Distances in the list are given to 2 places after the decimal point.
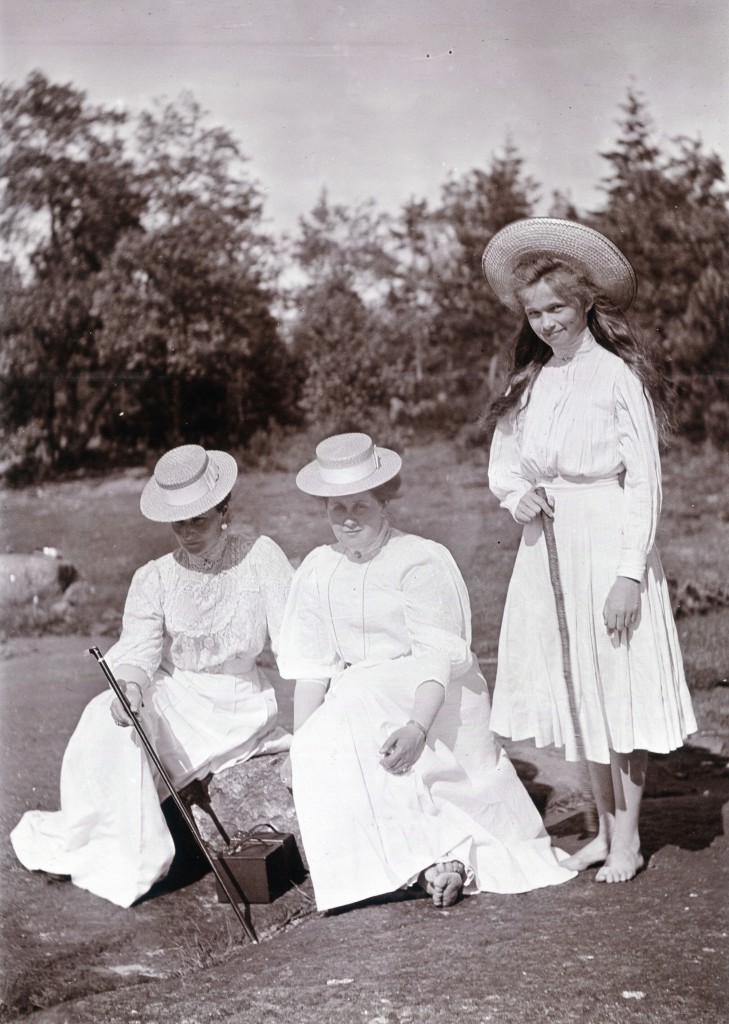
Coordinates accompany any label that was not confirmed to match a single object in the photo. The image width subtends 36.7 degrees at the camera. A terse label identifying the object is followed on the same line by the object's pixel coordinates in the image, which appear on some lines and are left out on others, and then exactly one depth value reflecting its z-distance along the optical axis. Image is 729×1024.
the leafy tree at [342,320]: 6.64
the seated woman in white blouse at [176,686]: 3.72
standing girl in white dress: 3.38
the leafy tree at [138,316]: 6.50
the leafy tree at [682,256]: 6.50
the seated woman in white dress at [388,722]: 3.39
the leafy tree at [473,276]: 6.71
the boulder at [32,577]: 6.64
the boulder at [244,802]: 3.82
